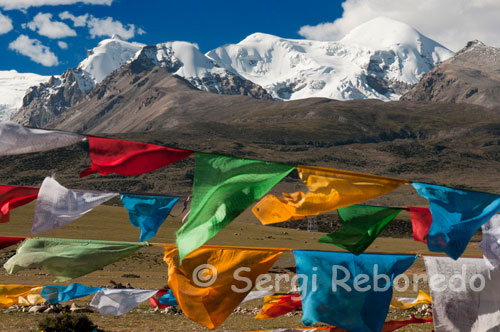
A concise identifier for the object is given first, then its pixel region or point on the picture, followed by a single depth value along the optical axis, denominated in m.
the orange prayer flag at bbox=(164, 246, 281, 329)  7.34
